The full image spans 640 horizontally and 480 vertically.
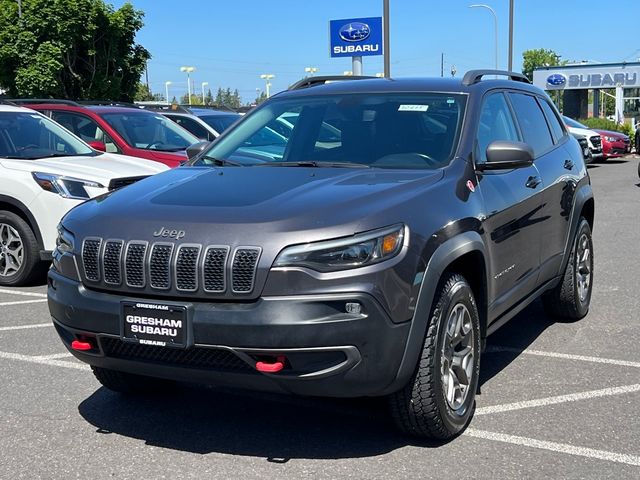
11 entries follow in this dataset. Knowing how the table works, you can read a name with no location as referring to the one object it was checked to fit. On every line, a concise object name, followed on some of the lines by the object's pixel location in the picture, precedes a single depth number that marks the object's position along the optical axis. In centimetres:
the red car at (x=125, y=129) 1067
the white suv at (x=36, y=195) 773
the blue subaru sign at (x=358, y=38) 2695
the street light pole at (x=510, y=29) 3216
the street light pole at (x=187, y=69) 7025
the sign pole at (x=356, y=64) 2734
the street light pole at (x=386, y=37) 1923
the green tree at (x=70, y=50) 2822
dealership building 5156
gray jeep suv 345
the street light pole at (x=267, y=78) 7379
